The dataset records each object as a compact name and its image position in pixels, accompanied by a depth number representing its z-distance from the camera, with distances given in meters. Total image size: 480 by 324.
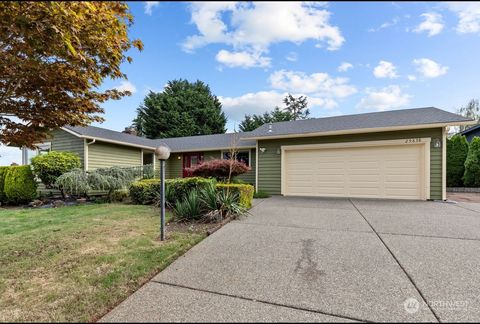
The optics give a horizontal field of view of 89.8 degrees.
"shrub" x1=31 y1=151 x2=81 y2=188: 9.40
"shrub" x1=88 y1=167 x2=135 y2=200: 8.95
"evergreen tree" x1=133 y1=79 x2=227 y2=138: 26.33
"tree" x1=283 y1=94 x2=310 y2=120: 32.53
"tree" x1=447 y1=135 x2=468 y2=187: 13.18
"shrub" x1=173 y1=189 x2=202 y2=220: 5.55
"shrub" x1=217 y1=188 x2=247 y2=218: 5.65
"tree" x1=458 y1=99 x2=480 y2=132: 29.46
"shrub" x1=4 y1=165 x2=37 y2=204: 9.44
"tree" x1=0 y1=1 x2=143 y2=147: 2.28
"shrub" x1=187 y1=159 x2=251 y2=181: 8.59
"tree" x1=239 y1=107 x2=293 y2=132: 28.83
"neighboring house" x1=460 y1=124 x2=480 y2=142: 15.70
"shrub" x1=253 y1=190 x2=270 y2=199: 10.09
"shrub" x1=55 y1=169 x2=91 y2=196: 8.78
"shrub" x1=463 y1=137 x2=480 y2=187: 12.31
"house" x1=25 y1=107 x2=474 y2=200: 8.68
